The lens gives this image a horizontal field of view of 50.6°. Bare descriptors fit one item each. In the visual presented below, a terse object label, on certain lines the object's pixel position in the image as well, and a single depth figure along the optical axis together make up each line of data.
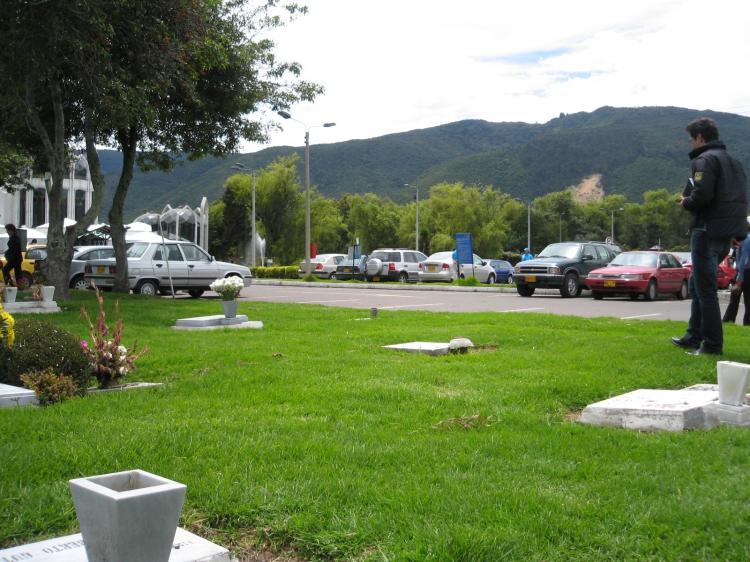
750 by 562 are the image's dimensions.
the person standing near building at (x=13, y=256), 19.36
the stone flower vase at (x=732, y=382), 5.13
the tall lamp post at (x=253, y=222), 45.16
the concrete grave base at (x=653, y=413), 5.09
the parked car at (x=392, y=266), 38.31
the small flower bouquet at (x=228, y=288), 12.43
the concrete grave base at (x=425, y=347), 8.80
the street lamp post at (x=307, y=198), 35.59
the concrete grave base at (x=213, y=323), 12.23
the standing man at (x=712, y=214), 7.50
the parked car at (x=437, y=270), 36.56
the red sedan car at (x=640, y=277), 22.00
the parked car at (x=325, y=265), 44.00
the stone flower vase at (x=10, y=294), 14.28
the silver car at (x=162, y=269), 21.61
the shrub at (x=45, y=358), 6.54
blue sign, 34.00
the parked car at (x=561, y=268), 23.36
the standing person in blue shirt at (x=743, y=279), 12.73
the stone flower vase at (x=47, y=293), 14.49
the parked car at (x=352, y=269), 38.91
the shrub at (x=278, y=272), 42.19
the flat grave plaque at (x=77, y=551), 2.96
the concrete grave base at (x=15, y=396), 5.95
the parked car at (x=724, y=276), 26.99
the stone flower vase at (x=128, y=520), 2.54
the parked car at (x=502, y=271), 44.94
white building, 57.66
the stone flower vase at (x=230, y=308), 12.48
